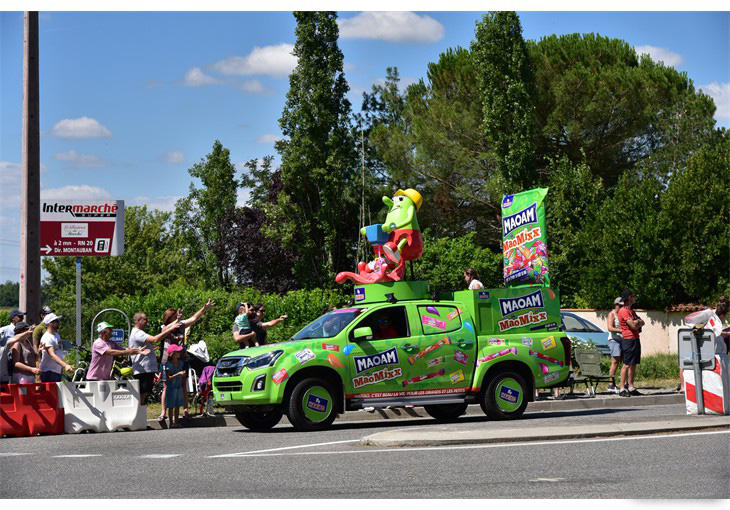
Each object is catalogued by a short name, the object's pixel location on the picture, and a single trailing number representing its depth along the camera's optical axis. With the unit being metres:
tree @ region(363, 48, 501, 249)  48.59
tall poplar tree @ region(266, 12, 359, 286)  48.09
